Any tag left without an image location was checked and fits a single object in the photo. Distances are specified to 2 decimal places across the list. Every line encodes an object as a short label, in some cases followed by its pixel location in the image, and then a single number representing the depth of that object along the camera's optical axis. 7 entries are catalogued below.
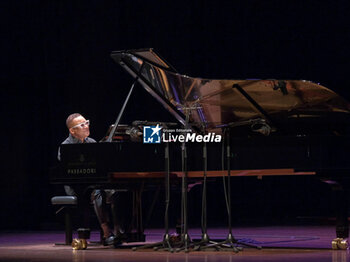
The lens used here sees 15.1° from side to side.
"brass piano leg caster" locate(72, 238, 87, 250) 10.87
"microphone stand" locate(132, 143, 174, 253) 10.13
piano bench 11.15
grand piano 10.06
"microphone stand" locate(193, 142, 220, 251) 10.16
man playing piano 11.15
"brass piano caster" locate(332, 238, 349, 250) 10.11
